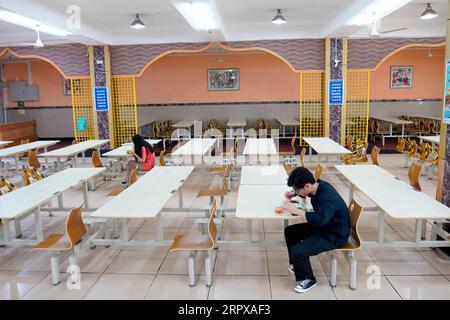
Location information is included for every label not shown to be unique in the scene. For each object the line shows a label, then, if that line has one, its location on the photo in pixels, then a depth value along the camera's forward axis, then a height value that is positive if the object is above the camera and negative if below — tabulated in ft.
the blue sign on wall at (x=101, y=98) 39.29 +1.07
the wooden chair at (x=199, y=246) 13.66 -4.78
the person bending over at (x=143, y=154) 25.18 -2.90
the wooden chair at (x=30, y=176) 20.20 -3.38
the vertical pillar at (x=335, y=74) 37.01 +2.80
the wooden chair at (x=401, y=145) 31.56 -3.36
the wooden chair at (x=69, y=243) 14.03 -4.79
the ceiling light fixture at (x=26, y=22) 24.87 +5.94
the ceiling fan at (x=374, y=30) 25.94 +4.75
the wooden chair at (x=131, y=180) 19.55 -3.54
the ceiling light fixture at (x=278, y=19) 28.88 +6.24
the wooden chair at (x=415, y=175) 19.26 -3.49
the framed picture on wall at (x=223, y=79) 49.88 +3.36
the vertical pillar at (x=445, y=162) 16.06 -2.49
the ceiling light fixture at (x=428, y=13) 27.02 +5.98
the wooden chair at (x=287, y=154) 32.83 -4.00
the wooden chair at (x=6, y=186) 18.59 -3.53
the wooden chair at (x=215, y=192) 19.85 -4.28
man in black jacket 12.74 -3.74
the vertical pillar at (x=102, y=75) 38.81 +3.32
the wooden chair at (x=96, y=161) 26.50 -3.46
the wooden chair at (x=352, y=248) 13.40 -4.77
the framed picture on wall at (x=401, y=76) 49.11 +3.19
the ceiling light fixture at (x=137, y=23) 29.49 +6.25
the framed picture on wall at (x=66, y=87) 51.85 +2.93
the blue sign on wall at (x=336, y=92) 37.47 +1.13
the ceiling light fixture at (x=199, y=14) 23.73 +6.09
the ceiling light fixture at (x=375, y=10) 23.57 +5.93
